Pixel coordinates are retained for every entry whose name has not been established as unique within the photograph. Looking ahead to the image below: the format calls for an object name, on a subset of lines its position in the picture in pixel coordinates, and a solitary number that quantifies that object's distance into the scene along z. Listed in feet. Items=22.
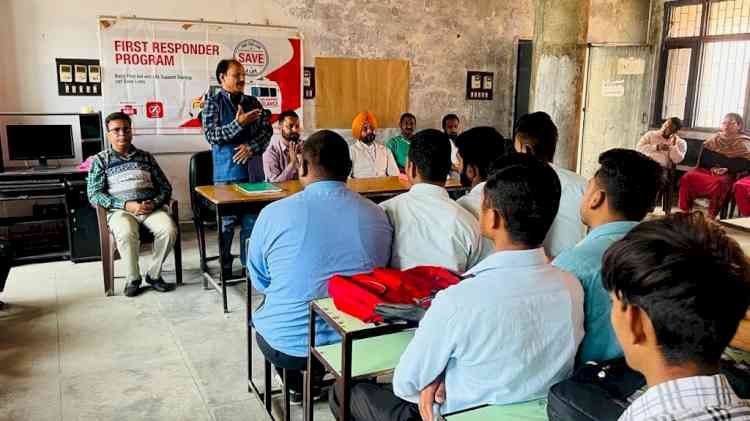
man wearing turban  20.08
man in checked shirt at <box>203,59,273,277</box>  14.61
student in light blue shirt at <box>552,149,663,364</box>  5.31
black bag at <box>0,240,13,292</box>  12.07
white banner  19.10
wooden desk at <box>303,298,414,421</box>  5.98
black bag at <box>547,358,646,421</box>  3.91
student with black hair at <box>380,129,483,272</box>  7.66
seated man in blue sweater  14.15
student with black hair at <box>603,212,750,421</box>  3.01
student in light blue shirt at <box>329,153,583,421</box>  4.62
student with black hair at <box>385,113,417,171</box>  21.94
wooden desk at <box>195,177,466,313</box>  12.84
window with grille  24.54
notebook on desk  13.53
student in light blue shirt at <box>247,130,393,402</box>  7.38
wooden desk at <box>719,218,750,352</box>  13.21
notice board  22.57
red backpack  6.15
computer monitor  16.51
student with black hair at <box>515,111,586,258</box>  9.36
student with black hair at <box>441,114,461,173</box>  23.17
